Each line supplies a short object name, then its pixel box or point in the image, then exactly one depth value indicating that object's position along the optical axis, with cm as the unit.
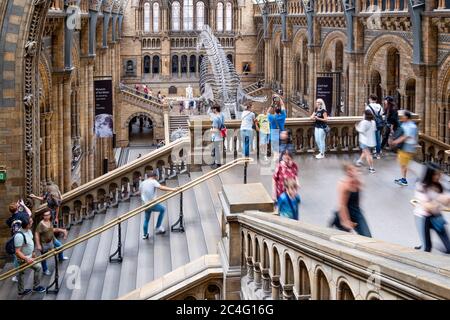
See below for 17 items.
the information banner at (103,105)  2230
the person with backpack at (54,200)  1174
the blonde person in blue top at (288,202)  829
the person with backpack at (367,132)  1205
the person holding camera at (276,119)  1314
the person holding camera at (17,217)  1030
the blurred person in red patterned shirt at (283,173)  844
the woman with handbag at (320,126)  1341
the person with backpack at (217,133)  1328
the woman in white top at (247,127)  1323
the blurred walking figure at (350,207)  729
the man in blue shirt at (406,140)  1049
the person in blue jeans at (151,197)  1052
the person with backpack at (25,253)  1018
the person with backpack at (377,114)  1308
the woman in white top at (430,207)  686
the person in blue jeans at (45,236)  1048
